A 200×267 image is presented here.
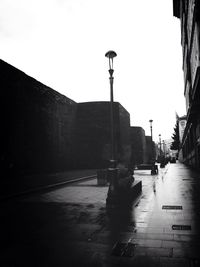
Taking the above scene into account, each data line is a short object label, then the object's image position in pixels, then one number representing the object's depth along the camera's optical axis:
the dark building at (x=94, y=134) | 38.88
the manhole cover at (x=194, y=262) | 3.84
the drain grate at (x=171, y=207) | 8.19
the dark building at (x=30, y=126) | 21.72
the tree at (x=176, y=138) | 88.95
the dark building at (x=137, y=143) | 66.24
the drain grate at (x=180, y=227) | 5.84
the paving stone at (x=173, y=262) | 3.86
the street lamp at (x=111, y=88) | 9.25
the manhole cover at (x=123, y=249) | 4.37
